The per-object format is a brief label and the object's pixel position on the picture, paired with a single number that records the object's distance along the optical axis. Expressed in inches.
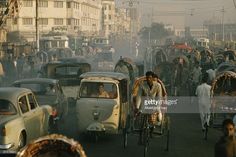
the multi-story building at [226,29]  6143.7
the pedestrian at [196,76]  921.4
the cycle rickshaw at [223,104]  609.8
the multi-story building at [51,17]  3816.4
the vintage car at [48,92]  642.8
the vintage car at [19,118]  424.2
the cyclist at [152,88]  495.8
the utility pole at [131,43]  4709.6
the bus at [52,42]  2444.6
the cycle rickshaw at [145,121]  476.4
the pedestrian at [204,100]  607.8
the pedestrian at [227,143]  306.5
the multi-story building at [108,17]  6642.2
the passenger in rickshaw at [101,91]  578.6
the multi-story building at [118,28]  7308.1
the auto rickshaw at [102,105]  557.3
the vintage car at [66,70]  872.3
